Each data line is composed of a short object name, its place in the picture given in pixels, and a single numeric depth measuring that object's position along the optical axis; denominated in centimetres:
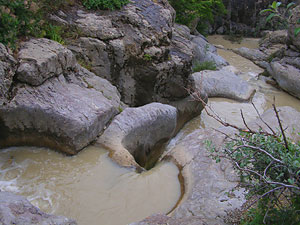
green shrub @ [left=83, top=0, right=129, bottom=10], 709
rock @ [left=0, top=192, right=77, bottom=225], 227
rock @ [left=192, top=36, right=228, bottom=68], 1218
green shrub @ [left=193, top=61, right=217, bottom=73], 1115
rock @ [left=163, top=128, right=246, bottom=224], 339
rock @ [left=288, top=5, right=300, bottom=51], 1080
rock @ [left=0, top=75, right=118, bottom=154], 426
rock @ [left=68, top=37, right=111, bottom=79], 641
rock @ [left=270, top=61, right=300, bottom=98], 1083
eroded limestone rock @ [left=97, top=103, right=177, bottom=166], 468
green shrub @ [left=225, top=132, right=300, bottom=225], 238
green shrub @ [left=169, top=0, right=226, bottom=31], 1281
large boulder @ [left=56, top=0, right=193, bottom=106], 658
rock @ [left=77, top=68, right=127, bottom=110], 555
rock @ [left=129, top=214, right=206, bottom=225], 298
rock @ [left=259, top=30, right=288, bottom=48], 1578
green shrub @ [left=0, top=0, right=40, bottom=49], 449
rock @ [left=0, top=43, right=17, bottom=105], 406
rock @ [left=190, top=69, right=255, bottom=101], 991
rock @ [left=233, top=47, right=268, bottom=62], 1479
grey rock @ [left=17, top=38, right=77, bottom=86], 436
